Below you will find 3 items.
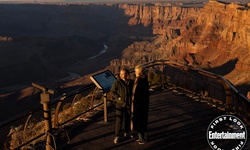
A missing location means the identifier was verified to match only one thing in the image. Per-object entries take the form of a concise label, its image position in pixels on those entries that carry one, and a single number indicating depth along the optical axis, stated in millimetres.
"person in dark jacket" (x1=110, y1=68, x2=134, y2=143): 8250
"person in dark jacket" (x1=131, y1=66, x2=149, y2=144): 8141
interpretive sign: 9570
